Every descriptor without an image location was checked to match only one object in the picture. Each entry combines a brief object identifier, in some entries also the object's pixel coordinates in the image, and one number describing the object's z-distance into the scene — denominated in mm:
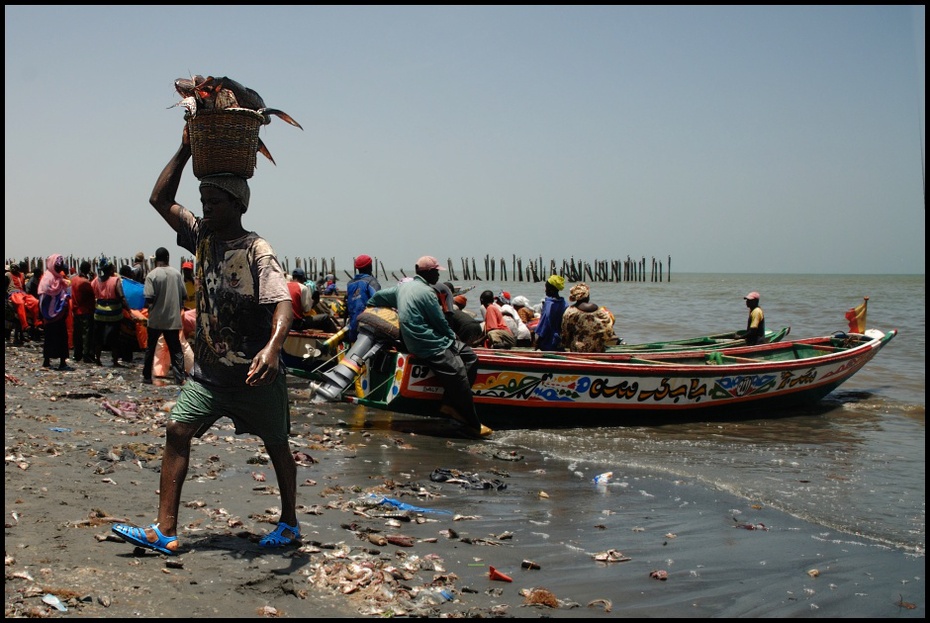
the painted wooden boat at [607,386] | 10070
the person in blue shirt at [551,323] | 12305
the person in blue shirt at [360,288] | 12008
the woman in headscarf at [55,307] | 13633
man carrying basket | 4375
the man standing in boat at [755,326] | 15296
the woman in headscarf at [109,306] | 13836
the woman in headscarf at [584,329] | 11930
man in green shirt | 9430
